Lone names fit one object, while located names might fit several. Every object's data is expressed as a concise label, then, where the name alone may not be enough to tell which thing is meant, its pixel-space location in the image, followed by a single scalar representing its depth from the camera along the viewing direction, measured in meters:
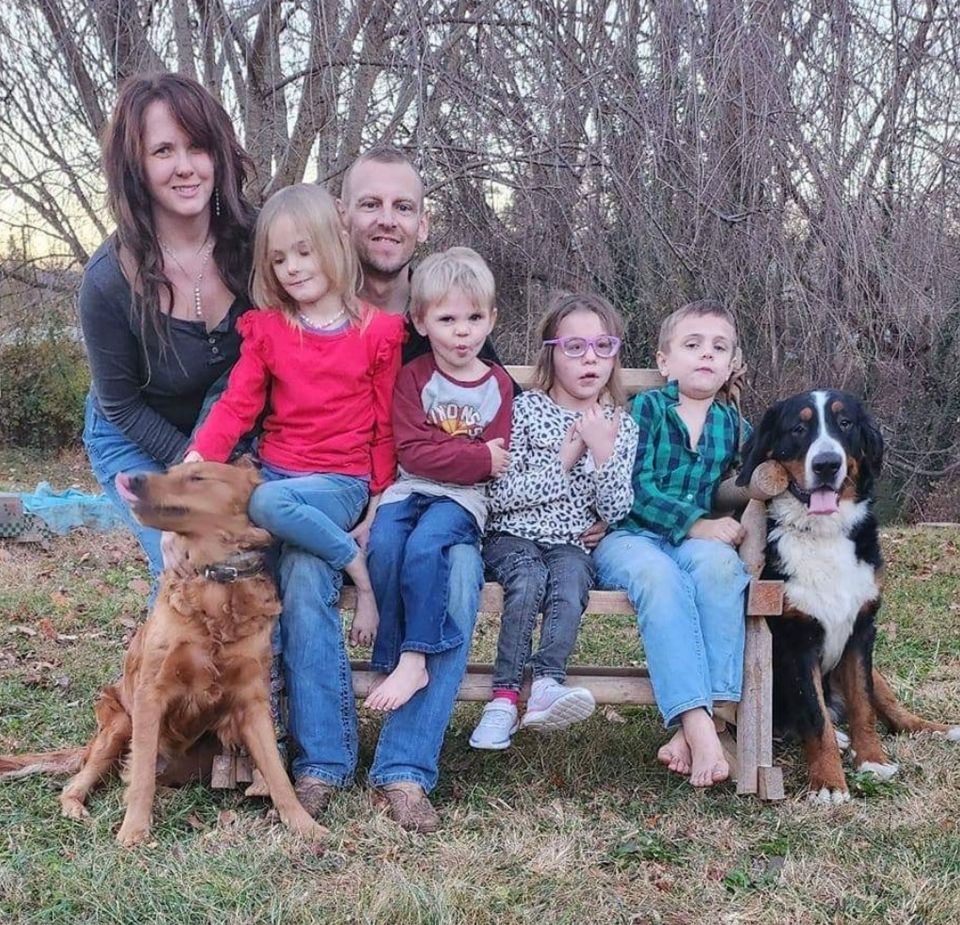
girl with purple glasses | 3.11
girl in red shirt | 3.15
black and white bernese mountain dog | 3.27
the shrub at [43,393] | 13.09
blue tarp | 7.61
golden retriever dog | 2.87
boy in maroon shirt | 3.04
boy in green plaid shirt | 3.11
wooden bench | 3.19
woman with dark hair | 3.21
